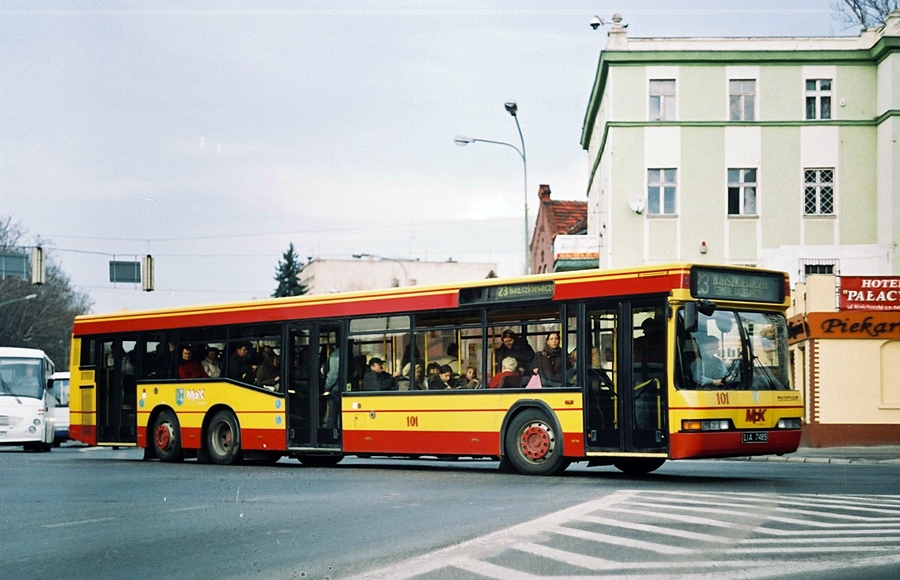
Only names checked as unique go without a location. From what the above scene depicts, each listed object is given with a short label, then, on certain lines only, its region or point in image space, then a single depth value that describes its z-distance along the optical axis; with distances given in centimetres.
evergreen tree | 10200
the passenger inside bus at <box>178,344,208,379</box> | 2316
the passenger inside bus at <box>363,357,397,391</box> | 2000
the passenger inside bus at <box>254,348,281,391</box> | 2180
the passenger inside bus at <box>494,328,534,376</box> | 1819
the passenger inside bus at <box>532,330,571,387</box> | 1767
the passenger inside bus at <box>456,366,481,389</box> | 1869
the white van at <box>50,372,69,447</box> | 4072
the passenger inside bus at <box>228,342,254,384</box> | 2228
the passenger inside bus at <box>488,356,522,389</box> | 1819
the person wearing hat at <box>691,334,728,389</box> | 1641
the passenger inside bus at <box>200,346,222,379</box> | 2278
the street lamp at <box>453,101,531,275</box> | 3884
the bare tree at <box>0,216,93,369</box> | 7188
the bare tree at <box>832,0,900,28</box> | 4975
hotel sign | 3241
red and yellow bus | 1659
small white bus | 3238
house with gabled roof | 6756
